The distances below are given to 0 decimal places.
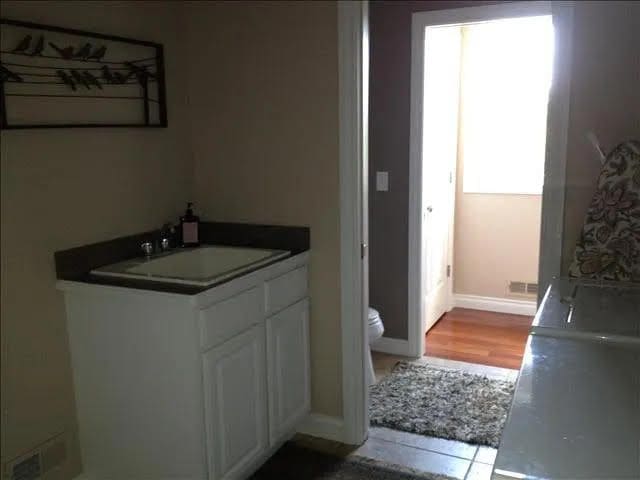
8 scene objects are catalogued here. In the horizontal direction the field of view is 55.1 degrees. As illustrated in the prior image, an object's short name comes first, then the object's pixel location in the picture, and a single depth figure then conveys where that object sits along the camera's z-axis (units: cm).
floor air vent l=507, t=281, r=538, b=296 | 441
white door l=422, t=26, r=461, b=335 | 366
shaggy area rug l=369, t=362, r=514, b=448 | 274
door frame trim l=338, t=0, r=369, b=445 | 232
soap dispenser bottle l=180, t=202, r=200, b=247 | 258
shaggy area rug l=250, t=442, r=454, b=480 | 239
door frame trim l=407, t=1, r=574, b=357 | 203
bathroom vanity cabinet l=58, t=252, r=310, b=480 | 197
